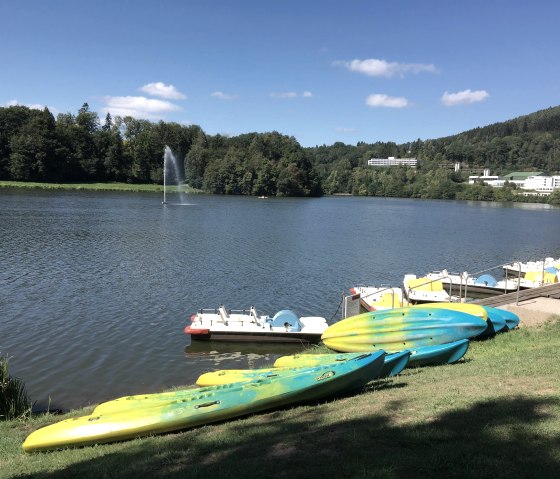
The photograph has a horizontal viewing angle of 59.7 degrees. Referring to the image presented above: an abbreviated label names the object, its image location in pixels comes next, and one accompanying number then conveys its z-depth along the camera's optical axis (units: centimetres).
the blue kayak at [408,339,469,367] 1416
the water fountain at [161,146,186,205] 15644
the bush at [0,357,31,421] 1306
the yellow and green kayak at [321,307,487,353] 1598
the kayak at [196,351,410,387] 1206
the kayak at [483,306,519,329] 1753
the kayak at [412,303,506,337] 1705
